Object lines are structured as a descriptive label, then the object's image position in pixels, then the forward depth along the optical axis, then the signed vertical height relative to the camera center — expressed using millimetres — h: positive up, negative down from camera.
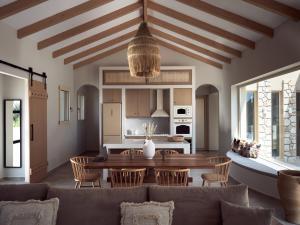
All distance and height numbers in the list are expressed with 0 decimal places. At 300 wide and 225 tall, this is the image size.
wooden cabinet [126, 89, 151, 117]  8148 +331
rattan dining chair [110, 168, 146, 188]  3806 -872
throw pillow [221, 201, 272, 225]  2068 -768
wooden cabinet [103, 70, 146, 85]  7867 +1093
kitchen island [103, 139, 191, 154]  5562 -597
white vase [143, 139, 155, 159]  4297 -531
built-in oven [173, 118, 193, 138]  7859 -321
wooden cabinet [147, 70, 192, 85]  7848 +1079
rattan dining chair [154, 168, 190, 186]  3938 -917
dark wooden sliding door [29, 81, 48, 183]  5477 -295
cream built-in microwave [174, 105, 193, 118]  7855 +139
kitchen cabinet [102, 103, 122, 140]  7871 -136
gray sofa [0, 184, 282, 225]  2291 -715
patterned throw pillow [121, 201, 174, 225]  2127 -767
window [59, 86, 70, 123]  7299 +325
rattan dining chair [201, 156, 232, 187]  4347 -974
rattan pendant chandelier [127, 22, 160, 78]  3650 +842
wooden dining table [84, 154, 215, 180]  3783 -673
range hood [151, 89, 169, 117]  8219 +451
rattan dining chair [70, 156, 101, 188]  4371 -964
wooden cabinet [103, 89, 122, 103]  7941 +587
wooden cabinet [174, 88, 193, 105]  7863 +568
